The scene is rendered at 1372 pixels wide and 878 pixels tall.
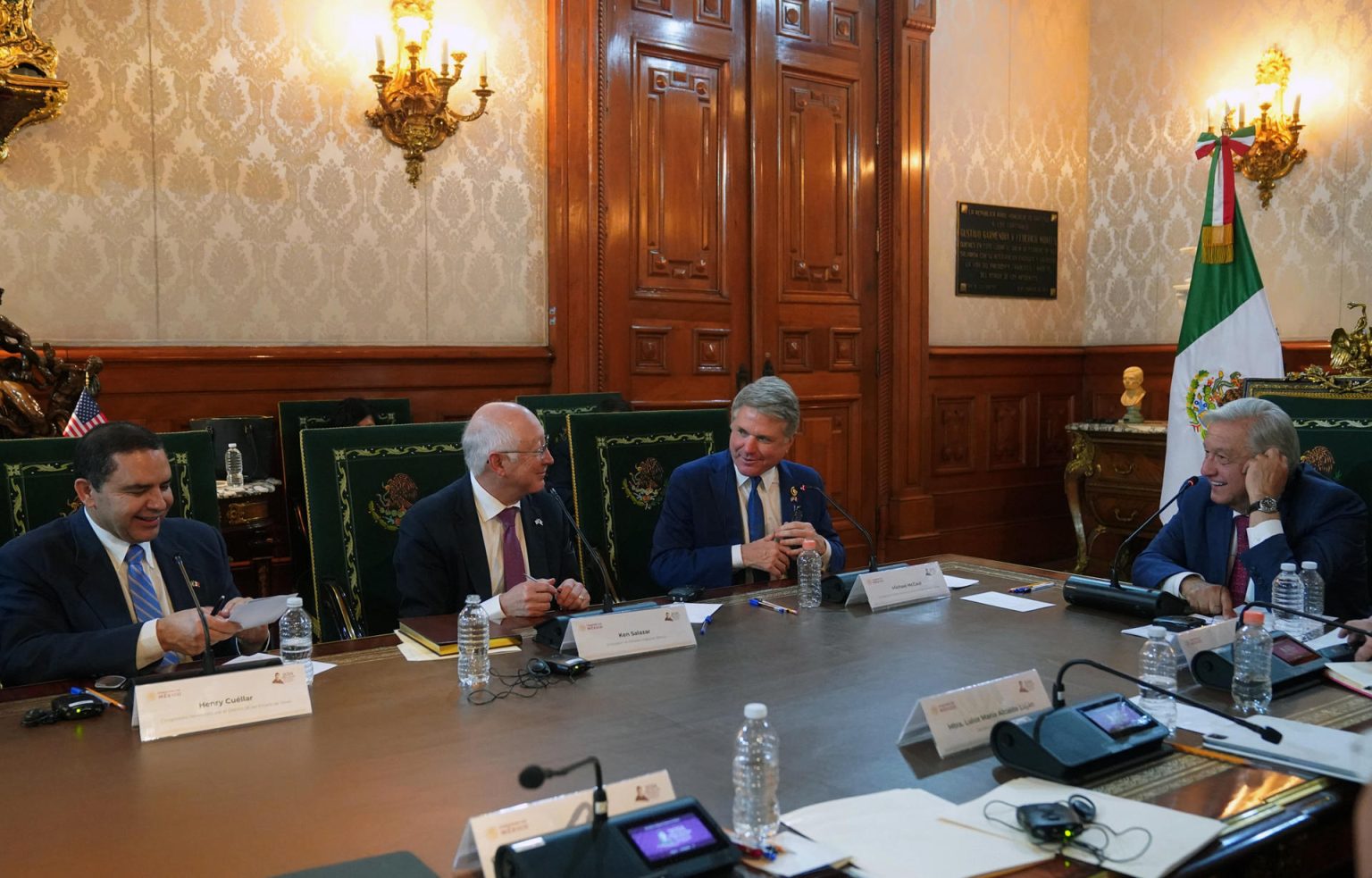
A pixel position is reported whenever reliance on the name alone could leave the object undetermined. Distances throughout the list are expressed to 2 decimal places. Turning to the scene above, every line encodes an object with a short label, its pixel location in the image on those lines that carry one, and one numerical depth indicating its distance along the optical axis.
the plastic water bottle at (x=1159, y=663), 1.93
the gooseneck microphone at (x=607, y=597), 2.26
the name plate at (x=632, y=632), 2.08
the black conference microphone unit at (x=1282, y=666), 1.92
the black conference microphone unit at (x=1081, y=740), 1.50
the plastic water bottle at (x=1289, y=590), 2.50
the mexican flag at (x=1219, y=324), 5.27
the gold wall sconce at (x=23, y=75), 3.74
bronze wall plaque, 6.46
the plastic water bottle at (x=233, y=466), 4.01
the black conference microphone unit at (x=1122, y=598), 2.42
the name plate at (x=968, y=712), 1.61
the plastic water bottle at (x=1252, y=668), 1.84
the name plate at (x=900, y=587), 2.53
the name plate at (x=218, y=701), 1.64
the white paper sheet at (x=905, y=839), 1.26
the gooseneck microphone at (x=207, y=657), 1.85
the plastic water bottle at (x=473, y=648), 1.92
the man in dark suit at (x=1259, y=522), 2.76
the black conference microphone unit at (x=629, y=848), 1.17
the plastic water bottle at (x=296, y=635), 1.96
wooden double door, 5.27
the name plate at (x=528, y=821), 1.22
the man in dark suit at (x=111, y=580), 2.03
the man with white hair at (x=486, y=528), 2.66
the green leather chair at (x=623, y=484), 3.38
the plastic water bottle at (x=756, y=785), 1.32
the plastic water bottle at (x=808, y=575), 2.57
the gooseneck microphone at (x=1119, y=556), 2.56
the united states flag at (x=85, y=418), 3.63
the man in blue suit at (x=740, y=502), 3.04
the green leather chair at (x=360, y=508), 2.89
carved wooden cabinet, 5.75
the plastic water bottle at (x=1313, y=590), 2.56
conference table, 1.31
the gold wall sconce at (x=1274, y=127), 5.64
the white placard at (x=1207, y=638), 2.05
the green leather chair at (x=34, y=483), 2.52
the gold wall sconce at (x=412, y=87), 4.56
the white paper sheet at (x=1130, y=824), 1.27
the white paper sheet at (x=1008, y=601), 2.55
